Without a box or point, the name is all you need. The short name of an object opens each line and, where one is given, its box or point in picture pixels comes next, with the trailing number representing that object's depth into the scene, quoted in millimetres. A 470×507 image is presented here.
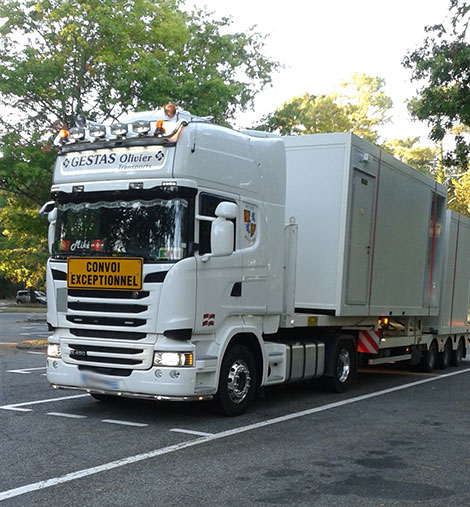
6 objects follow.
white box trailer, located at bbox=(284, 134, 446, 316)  10617
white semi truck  8109
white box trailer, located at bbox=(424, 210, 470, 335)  15820
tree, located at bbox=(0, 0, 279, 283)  19844
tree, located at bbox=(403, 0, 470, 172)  14828
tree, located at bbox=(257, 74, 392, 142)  42297
